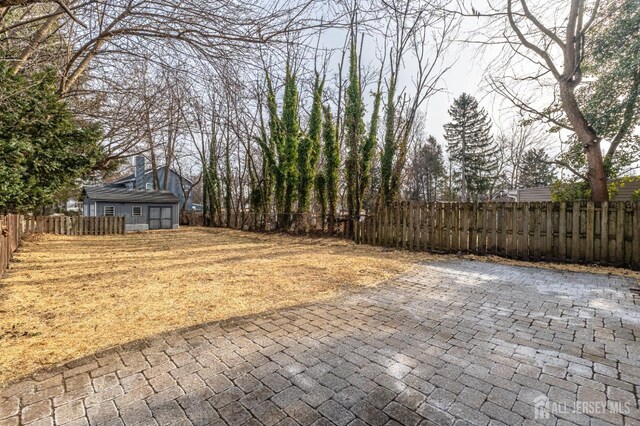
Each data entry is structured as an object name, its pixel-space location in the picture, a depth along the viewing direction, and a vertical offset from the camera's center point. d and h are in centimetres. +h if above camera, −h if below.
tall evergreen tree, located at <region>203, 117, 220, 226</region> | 2166 +229
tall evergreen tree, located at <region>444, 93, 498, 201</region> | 2908 +695
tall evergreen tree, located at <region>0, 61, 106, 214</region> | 438 +130
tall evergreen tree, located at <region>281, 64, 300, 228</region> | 1423 +300
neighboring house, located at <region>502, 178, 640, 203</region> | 1703 +127
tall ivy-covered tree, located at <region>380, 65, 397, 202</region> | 1145 +279
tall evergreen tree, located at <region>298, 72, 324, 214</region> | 1395 +275
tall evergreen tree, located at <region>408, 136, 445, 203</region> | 3209 +457
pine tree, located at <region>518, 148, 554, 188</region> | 2980 +411
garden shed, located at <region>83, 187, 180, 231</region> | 2005 +43
